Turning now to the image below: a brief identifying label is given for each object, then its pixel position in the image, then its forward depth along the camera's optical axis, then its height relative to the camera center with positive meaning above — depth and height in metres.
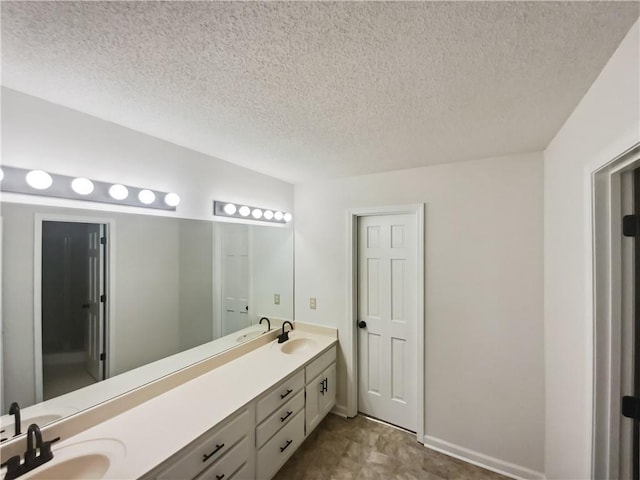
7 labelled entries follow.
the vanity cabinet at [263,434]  1.25 -1.19
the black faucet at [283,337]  2.48 -0.93
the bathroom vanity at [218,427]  1.13 -0.97
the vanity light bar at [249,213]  2.03 +0.25
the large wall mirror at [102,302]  1.19 -0.37
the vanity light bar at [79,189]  1.08 +0.25
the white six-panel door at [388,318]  2.33 -0.72
